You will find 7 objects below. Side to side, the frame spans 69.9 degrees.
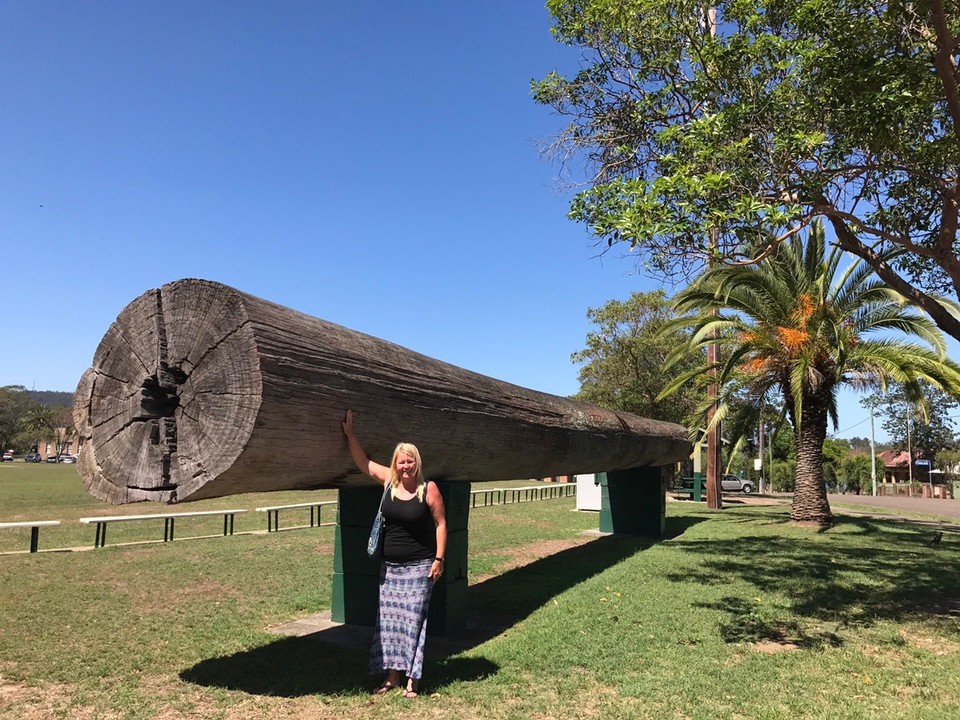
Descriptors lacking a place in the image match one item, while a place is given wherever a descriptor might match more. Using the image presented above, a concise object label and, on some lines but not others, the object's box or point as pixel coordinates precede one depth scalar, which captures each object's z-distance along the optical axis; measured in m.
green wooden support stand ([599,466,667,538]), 12.16
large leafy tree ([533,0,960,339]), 6.04
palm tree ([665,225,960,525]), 12.94
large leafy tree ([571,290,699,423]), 26.33
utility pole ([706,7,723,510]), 16.83
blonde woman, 3.96
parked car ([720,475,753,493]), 37.53
